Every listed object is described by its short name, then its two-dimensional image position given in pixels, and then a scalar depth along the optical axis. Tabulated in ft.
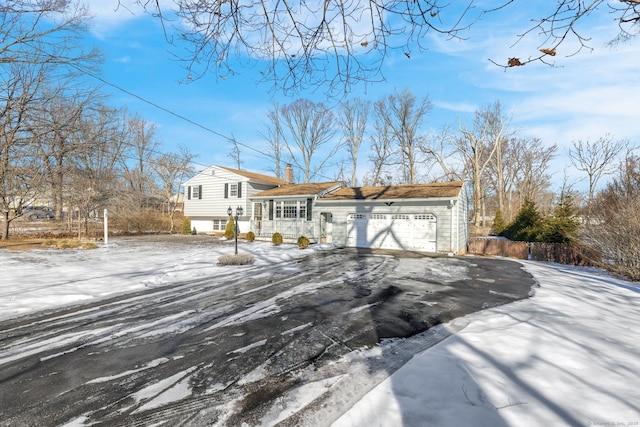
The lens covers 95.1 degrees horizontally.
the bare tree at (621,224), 30.45
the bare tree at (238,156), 121.90
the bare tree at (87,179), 52.61
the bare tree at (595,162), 91.09
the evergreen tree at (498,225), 85.82
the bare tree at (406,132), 103.19
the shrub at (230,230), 69.49
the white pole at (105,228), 54.57
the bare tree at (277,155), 117.71
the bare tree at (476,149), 99.71
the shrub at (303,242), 54.19
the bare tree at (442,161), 105.60
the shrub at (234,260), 35.81
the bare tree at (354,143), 110.93
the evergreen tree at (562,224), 44.39
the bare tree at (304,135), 111.89
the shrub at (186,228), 80.48
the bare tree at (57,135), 42.57
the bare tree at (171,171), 100.17
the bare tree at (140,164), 113.70
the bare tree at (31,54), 36.73
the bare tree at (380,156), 110.22
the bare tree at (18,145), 40.73
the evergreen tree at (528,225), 53.52
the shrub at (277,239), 58.75
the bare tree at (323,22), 9.75
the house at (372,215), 50.88
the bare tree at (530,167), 116.06
